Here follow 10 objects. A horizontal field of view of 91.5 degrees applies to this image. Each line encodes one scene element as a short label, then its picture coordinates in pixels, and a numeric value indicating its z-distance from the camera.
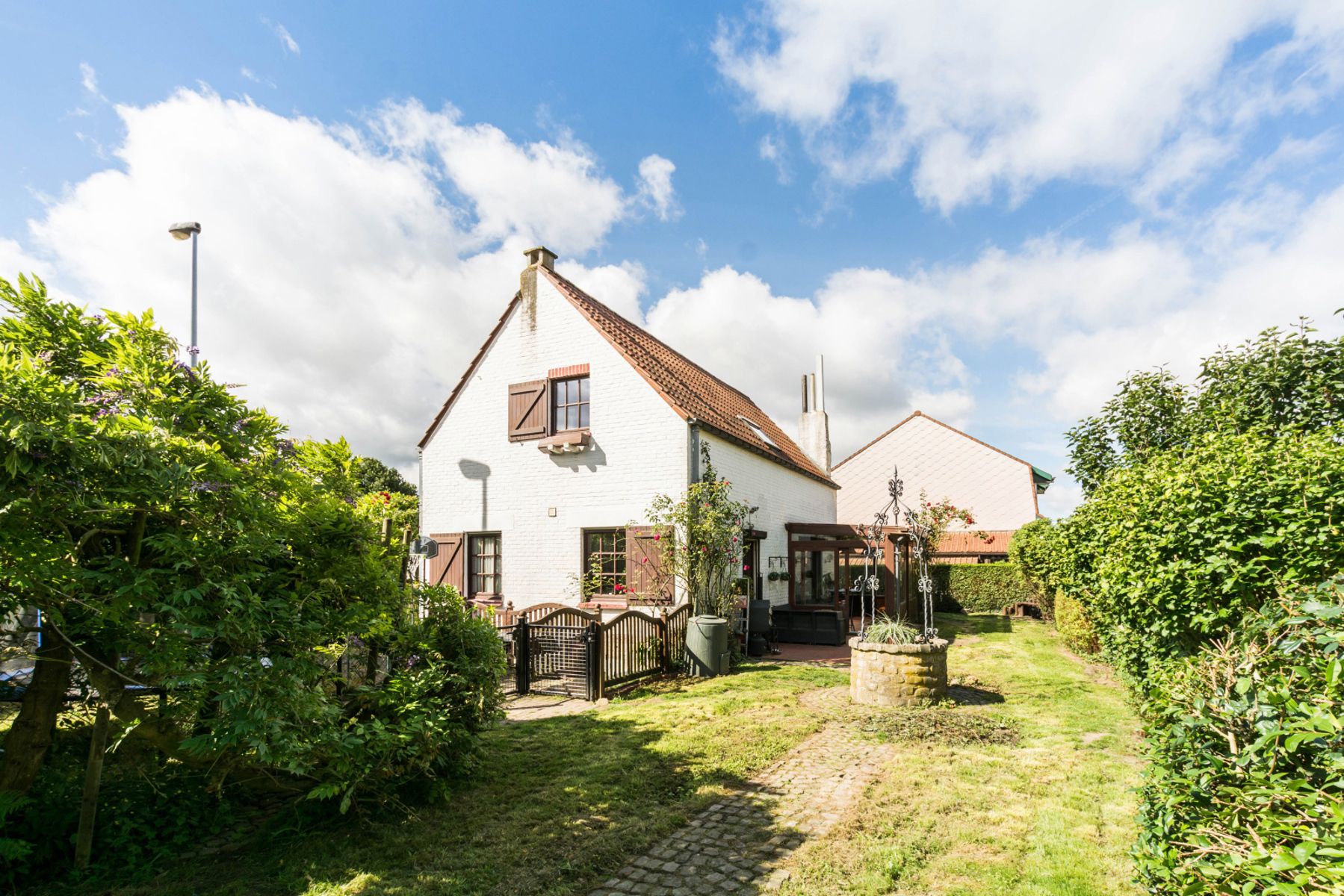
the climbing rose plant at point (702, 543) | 12.33
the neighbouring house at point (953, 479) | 27.16
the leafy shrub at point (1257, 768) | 2.01
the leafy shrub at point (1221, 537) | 4.22
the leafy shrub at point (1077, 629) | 12.28
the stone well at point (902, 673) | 8.55
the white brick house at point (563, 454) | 13.48
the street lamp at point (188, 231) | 10.65
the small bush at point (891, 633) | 8.83
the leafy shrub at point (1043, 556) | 11.45
